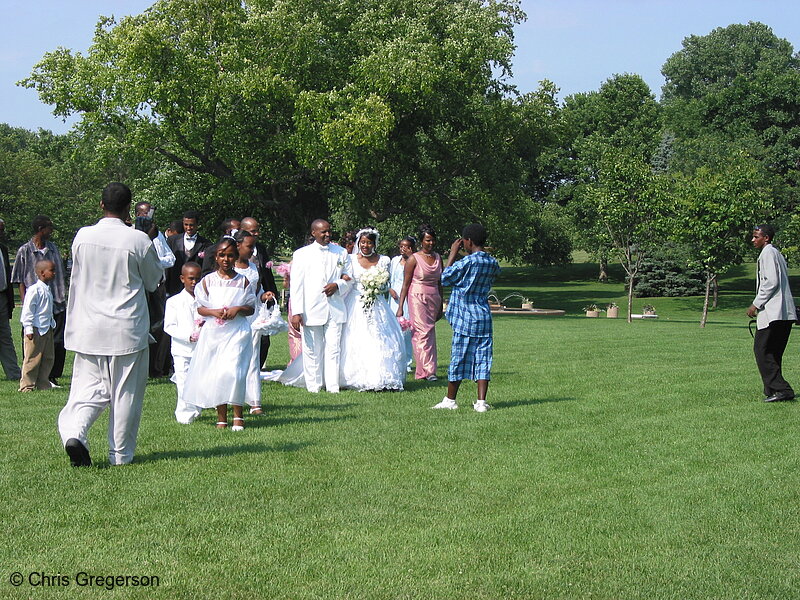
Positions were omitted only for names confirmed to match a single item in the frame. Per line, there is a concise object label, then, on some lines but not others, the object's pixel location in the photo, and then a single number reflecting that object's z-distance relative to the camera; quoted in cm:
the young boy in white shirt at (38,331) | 1295
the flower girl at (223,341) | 962
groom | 1330
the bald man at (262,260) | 1242
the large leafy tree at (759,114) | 5566
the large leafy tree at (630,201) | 3638
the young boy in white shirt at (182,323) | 1135
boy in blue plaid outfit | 1130
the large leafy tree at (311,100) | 3212
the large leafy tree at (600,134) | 6100
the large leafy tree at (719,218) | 3528
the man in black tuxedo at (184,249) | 1440
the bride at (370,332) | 1329
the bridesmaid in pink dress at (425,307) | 1473
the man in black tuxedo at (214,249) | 1215
